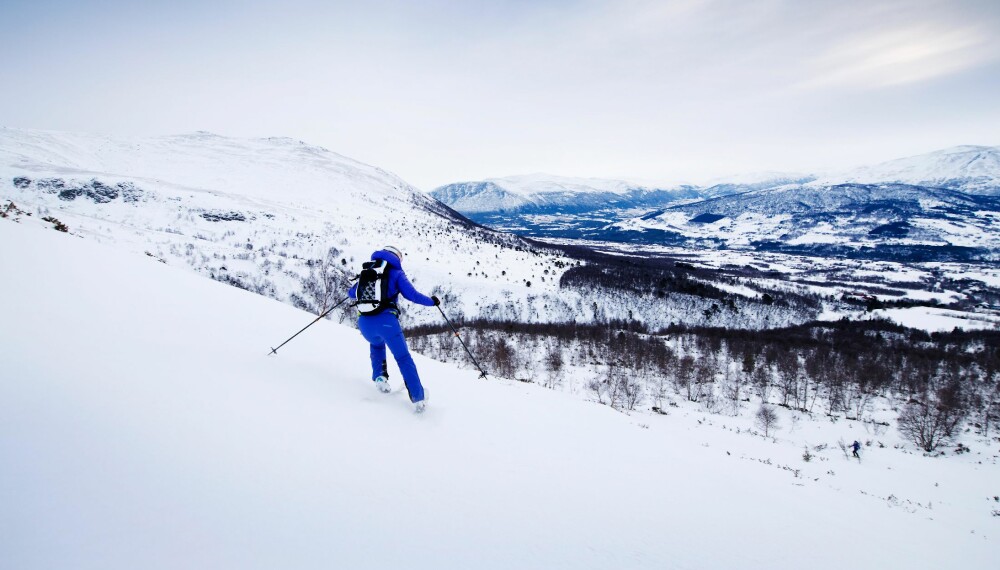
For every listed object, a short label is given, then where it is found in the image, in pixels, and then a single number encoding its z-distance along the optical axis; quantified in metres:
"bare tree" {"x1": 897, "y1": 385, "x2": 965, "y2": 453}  31.23
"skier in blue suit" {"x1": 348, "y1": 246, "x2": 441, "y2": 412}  6.17
